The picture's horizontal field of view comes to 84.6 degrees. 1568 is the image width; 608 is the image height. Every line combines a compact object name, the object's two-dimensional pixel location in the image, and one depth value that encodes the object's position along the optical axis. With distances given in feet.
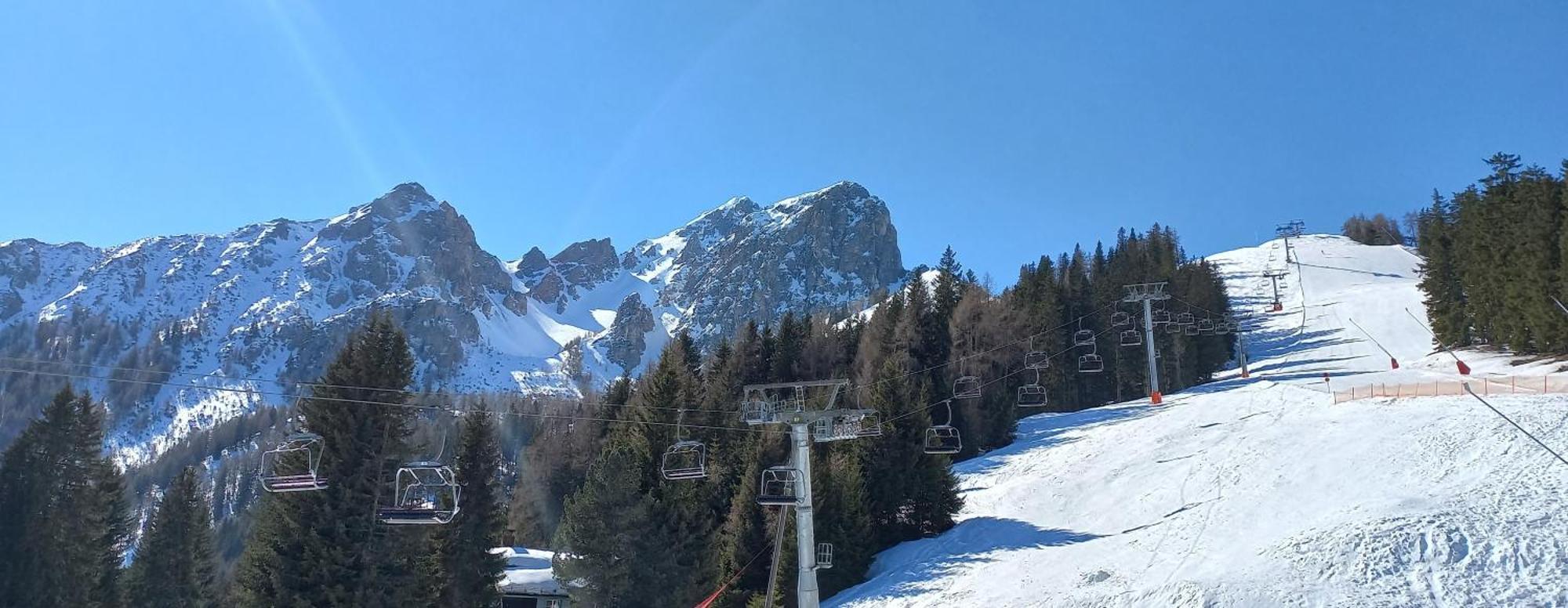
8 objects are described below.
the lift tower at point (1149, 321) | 161.07
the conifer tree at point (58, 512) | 92.38
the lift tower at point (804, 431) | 78.07
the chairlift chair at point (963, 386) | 166.28
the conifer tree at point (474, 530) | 94.02
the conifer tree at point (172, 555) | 116.47
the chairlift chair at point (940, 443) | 101.18
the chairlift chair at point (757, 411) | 86.22
